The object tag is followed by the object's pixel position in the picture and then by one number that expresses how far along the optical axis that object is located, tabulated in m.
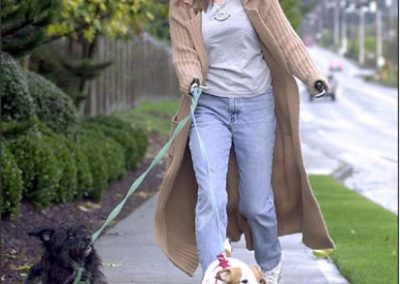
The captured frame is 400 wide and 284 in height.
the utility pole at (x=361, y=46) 112.95
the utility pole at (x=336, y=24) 148.50
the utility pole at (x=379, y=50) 97.61
